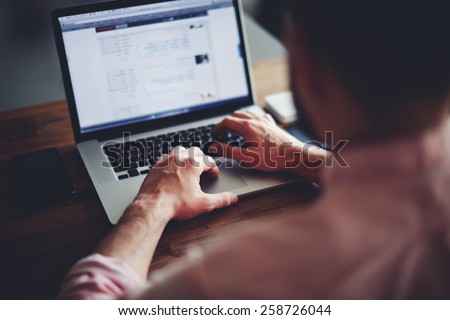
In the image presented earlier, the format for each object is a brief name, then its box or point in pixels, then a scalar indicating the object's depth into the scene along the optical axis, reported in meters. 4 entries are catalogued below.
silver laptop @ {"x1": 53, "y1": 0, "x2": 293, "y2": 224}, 1.22
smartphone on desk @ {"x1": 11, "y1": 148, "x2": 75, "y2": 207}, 1.09
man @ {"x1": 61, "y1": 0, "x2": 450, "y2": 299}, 0.53
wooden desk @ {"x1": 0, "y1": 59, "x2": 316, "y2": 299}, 0.95
